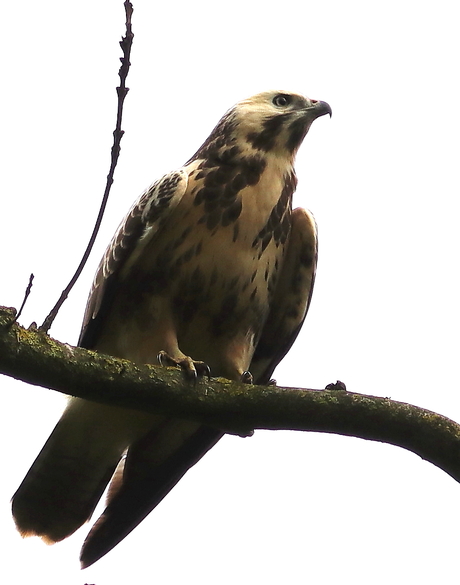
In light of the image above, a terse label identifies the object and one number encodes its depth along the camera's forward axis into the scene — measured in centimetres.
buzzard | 1070
